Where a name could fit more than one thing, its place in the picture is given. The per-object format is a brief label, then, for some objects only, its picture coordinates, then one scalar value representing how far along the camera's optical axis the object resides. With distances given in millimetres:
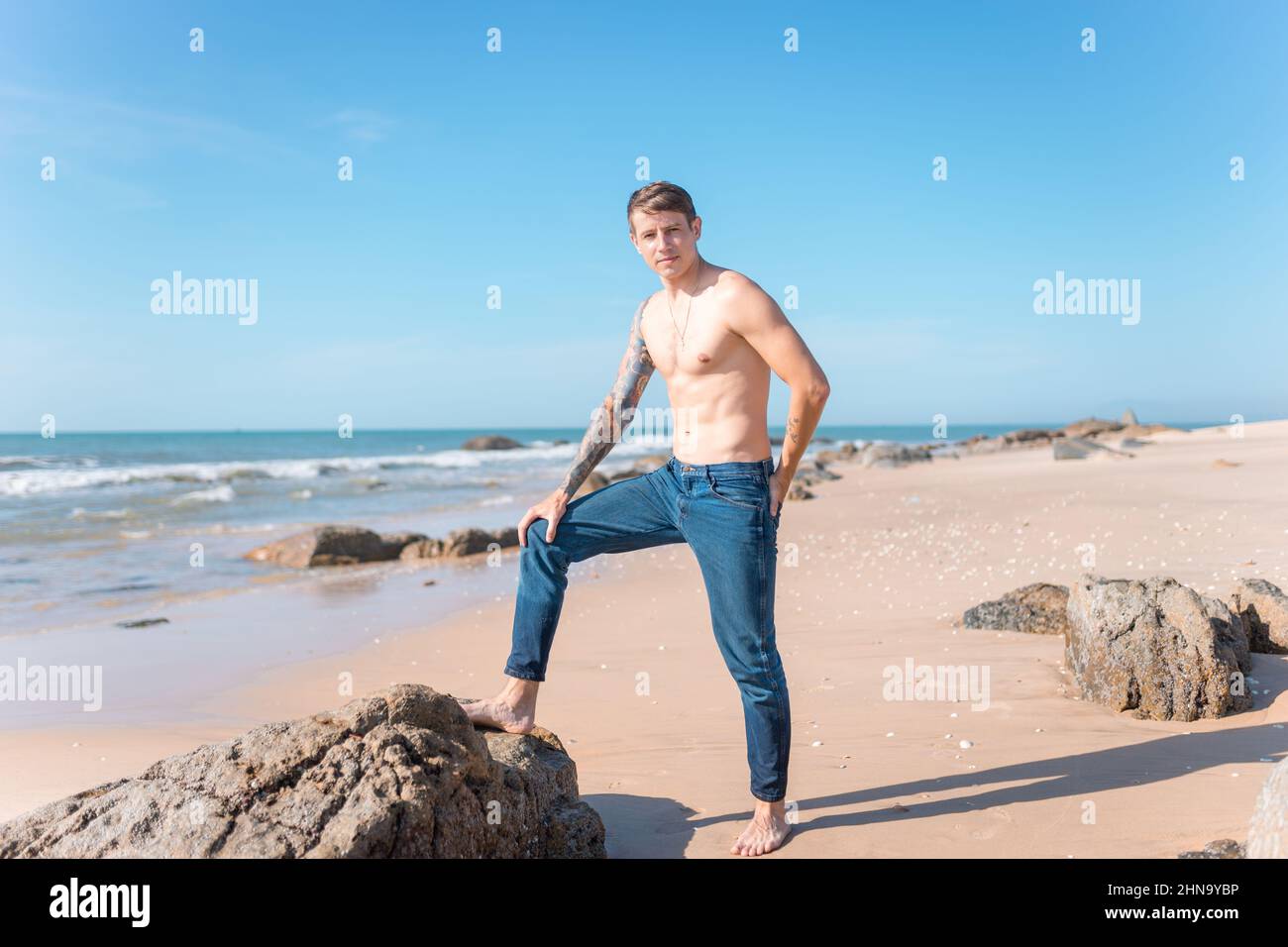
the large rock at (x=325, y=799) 2740
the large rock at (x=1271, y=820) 2609
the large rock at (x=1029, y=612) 6930
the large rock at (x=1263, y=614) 6023
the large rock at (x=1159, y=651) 5000
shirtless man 3691
